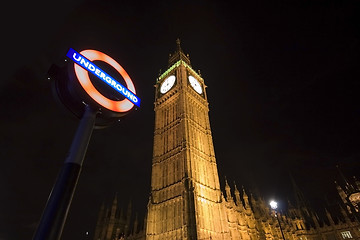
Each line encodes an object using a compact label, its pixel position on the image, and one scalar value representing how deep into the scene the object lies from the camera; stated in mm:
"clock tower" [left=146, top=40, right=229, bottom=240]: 29703
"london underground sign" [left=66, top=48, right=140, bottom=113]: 7020
